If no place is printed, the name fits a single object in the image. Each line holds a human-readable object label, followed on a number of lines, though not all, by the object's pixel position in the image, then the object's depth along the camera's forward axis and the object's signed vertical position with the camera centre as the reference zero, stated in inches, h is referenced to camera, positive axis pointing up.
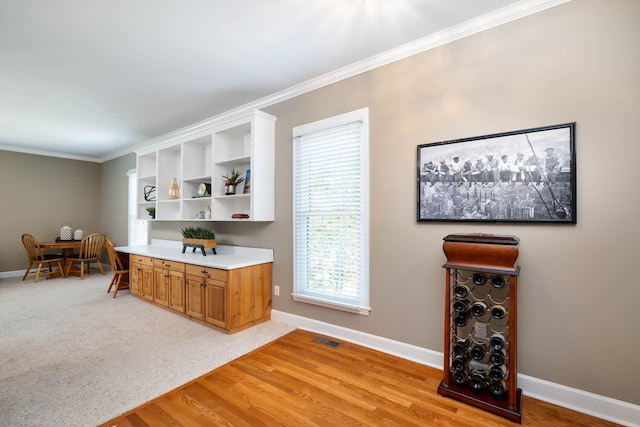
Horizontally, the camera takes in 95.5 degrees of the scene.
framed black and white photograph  74.3 +10.5
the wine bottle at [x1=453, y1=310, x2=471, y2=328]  78.0 -28.1
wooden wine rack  71.2 -30.3
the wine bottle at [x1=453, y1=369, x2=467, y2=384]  78.9 -44.1
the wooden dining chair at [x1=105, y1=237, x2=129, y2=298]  173.9 -34.6
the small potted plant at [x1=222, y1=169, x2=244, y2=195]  142.2 +15.9
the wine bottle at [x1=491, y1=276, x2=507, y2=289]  73.9 -17.3
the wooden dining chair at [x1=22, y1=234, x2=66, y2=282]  213.0 -30.0
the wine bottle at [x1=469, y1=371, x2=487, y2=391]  76.2 -43.8
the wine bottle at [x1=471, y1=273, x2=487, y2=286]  75.2 -16.8
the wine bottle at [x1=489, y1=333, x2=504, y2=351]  74.4 -33.1
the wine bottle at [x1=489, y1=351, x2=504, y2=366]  74.2 -37.0
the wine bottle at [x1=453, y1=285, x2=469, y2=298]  77.5 -20.5
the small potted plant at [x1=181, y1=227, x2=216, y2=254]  149.8 -12.8
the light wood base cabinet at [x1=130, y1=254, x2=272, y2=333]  119.5 -35.4
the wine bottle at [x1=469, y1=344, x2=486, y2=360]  78.7 -38.0
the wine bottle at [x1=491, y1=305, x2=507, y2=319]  73.0 -24.7
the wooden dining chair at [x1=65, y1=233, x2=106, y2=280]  225.5 -30.5
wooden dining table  216.2 -25.2
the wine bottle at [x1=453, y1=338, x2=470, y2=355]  79.3 -36.4
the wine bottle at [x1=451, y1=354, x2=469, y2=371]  79.0 -40.4
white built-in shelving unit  131.0 +24.6
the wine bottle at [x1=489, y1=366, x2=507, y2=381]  73.4 -40.4
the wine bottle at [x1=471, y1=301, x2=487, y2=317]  77.0 -25.0
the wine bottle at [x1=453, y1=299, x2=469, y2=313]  77.6 -24.5
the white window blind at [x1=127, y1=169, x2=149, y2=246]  229.9 -4.8
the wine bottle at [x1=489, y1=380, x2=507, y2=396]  73.5 -44.1
